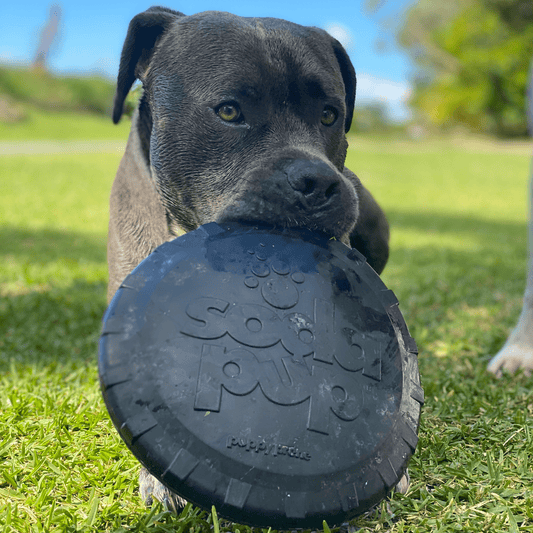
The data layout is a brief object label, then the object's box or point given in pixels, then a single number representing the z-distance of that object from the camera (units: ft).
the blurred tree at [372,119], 134.31
